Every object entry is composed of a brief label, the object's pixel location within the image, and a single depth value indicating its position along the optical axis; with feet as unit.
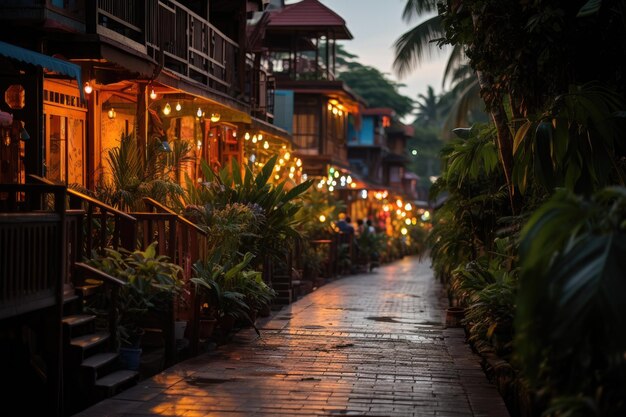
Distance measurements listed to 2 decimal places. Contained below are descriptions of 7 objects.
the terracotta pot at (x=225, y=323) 47.62
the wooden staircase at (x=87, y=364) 33.55
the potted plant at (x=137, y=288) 37.52
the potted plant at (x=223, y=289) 46.37
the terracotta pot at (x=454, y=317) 56.24
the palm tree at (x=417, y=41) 108.78
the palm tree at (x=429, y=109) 379.76
